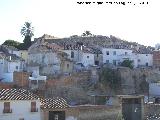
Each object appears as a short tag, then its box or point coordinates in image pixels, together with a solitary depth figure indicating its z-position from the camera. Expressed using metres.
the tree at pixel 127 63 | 60.75
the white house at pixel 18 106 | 36.22
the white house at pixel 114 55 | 62.44
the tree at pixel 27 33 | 67.75
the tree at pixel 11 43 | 68.04
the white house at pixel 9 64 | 54.30
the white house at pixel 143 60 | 64.12
